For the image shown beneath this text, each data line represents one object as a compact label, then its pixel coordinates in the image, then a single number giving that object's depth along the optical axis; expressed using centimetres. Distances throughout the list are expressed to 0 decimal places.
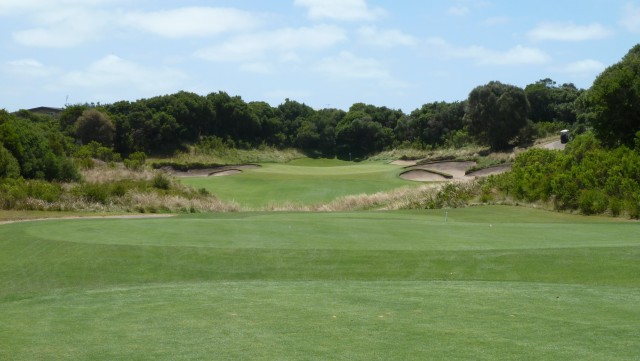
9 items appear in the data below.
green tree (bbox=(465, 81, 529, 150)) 6494
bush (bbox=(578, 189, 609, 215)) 2930
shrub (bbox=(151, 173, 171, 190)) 4069
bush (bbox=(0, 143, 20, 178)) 3566
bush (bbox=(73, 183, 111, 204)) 3425
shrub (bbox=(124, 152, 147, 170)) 4772
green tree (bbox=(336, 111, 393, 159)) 9150
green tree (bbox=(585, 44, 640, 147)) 3403
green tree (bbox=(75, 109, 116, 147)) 6762
